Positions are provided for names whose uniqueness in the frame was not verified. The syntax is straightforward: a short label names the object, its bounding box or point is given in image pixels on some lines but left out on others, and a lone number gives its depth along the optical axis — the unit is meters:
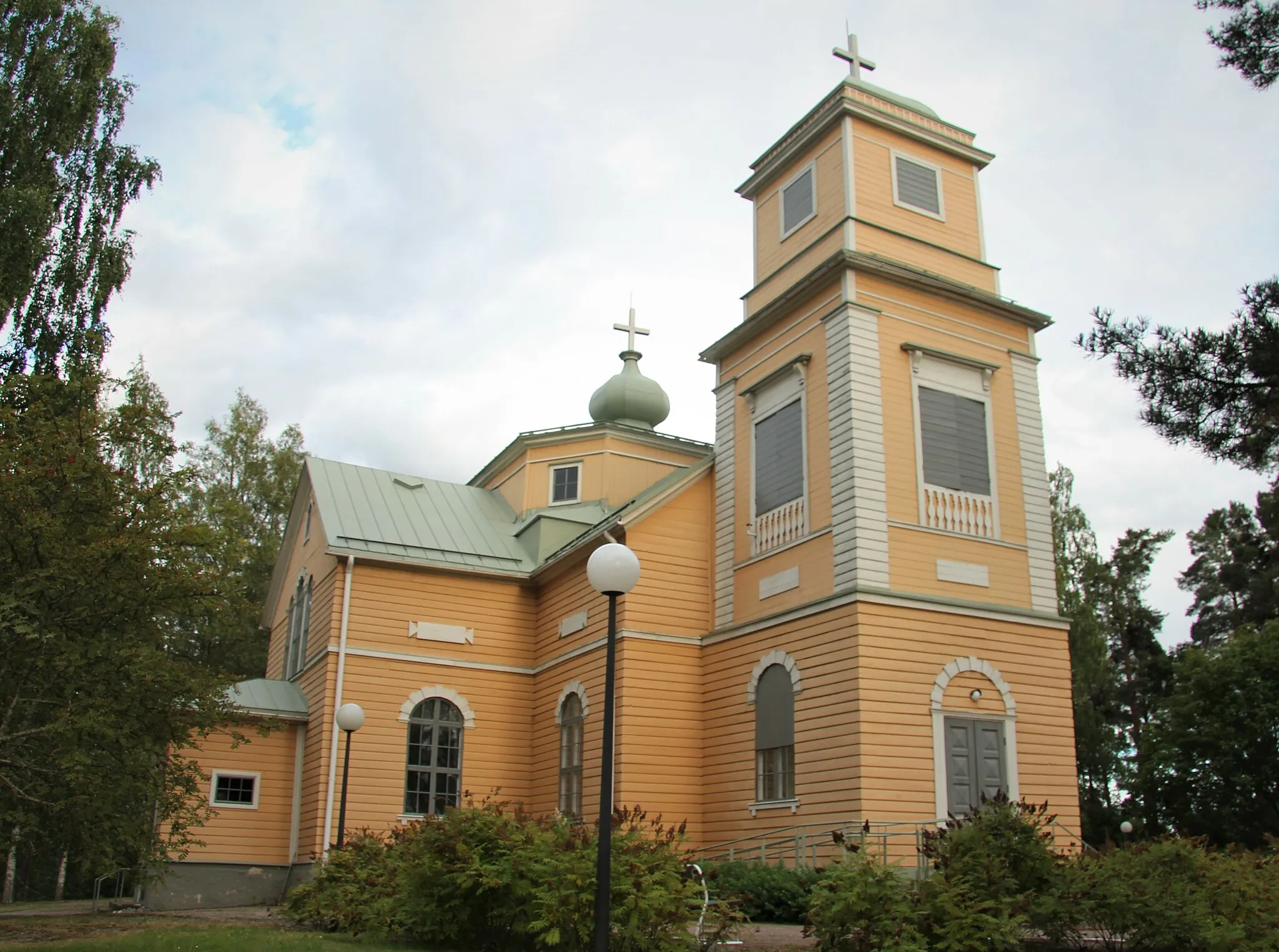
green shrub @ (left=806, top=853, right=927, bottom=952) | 9.28
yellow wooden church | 16.91
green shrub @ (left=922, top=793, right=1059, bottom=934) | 9.44
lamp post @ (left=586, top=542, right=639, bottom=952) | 8.13
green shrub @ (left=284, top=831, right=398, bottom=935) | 12.41
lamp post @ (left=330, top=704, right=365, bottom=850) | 16.58
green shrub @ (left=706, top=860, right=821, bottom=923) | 14.16
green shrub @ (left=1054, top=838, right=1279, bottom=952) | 9.41
